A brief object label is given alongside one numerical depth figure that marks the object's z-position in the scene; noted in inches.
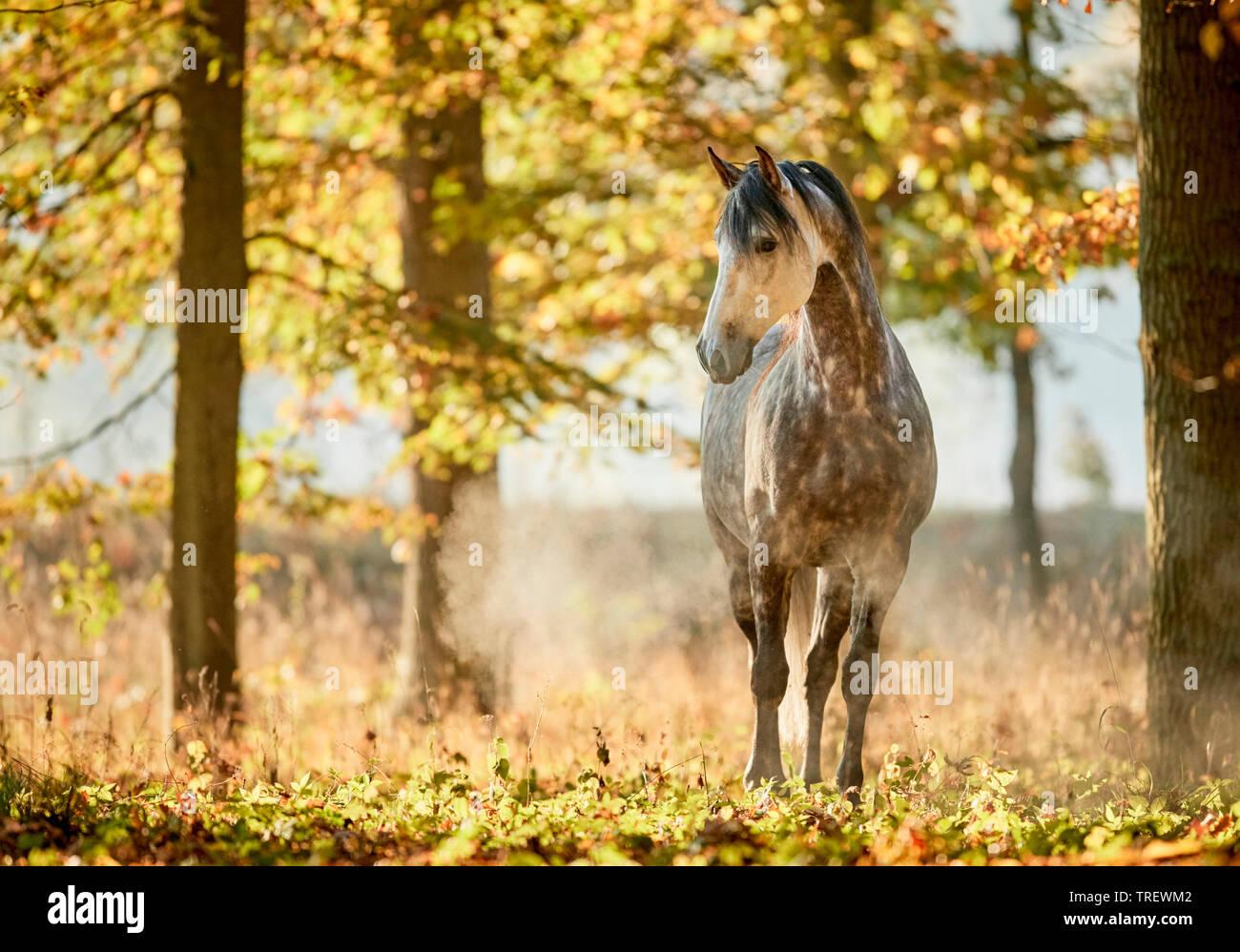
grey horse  364.8
